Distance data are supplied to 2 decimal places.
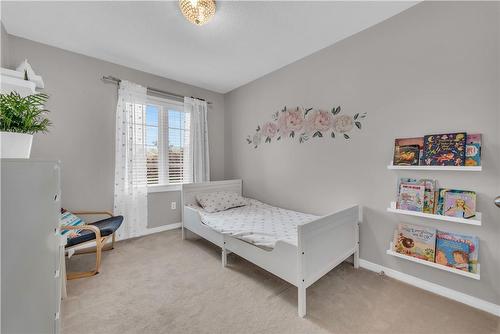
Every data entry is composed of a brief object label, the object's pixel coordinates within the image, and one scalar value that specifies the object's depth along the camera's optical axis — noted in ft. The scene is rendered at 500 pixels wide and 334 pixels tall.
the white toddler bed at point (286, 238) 5.24
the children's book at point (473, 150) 5.10
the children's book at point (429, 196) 5.75
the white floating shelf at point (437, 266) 5.10
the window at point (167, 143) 10.50
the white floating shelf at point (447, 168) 4.99
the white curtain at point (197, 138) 11.62
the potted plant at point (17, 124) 3.35
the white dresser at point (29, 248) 2.77
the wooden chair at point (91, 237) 6.58
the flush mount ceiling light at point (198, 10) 5.63
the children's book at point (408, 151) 6.00
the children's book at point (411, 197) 5.85
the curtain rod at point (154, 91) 9.25
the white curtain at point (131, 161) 9.39
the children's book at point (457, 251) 5.20
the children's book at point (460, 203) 5.17
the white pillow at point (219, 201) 9.61
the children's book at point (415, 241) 5.78
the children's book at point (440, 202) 5.60
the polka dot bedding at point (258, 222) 6.24
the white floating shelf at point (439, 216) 5.03
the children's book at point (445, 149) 5.28
